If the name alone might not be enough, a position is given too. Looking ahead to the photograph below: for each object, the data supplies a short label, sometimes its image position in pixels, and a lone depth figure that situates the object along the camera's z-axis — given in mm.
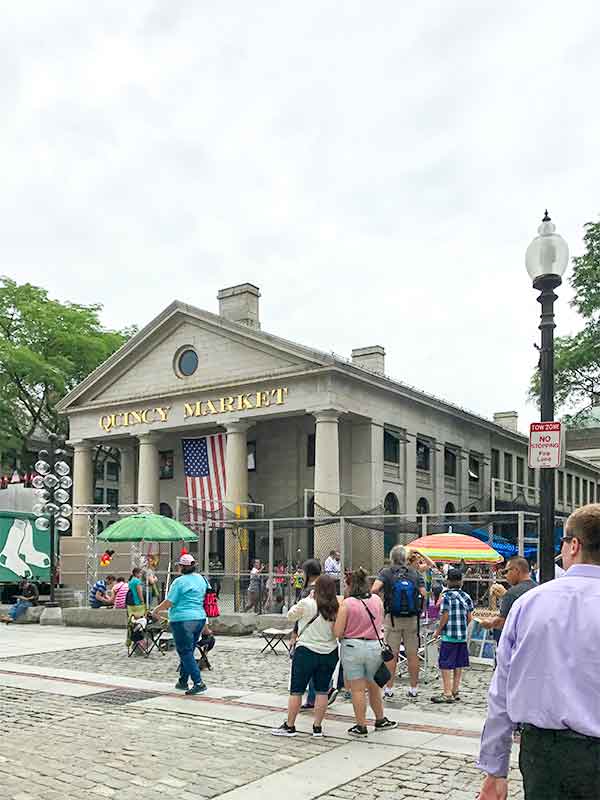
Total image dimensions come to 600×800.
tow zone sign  9383
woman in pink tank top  8945
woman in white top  8930
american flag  36312
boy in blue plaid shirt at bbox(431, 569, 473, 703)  10734
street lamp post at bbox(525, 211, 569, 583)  9562
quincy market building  37562
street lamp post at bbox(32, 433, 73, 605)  24438
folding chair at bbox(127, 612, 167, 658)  15469
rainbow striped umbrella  14539
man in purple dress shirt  3279
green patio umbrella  19531
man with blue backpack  11375
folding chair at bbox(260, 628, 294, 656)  15451
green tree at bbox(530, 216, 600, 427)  28312
